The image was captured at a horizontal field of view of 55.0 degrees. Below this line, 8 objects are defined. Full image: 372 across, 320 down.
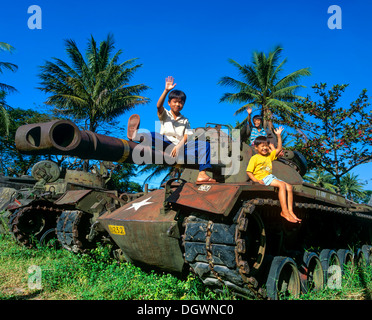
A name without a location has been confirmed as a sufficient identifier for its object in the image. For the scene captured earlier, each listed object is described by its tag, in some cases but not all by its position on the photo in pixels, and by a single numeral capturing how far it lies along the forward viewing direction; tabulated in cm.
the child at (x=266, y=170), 470
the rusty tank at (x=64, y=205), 827
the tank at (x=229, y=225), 403
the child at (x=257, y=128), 698
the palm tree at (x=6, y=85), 1891
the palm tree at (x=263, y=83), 2446
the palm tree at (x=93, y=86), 2273
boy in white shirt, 450
